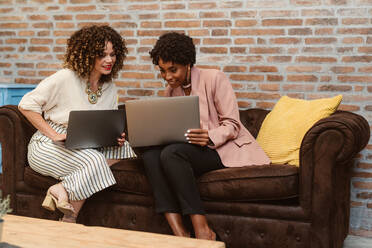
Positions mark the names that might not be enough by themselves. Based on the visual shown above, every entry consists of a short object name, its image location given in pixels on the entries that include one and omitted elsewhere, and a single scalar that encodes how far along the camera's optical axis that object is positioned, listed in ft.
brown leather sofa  7.62
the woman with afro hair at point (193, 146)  7.95
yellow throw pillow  8.83
